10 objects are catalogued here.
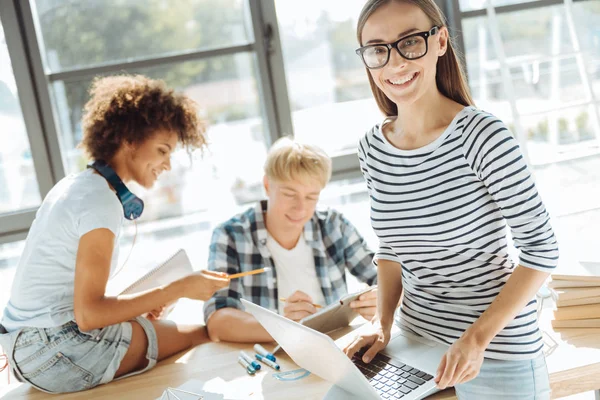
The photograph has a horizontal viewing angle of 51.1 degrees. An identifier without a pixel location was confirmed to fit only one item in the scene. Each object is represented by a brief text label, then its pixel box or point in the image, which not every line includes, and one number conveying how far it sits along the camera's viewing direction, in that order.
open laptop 1.20
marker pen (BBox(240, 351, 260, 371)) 1.62
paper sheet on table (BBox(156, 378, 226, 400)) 1.47
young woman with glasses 1.17
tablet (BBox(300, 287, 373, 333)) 1.70
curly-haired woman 1.67
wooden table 1.50
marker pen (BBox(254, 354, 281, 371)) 1.62
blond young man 2.11
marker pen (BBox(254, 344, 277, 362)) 1.66
